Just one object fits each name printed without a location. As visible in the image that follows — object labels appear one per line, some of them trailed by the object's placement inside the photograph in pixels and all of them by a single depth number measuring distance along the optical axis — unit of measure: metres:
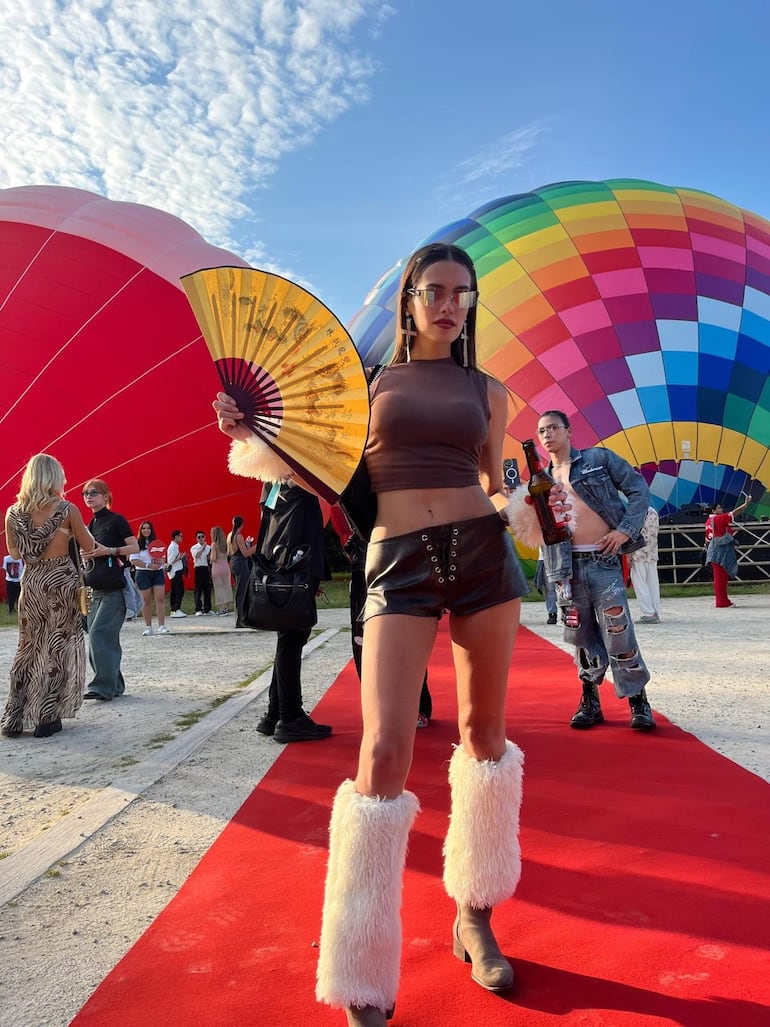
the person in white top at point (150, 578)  11.12
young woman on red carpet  1.83
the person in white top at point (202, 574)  14.15
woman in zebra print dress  5.25
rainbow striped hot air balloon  13.83
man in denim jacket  4.59
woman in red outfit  11.98
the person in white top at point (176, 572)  14.17
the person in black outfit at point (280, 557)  4.65
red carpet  1.92
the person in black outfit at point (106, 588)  6.33
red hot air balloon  14.23
